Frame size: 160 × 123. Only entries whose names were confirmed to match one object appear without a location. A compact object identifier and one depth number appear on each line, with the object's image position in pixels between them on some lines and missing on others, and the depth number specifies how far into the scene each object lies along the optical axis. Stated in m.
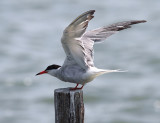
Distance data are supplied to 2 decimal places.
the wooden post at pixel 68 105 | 9.62
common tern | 10.02
